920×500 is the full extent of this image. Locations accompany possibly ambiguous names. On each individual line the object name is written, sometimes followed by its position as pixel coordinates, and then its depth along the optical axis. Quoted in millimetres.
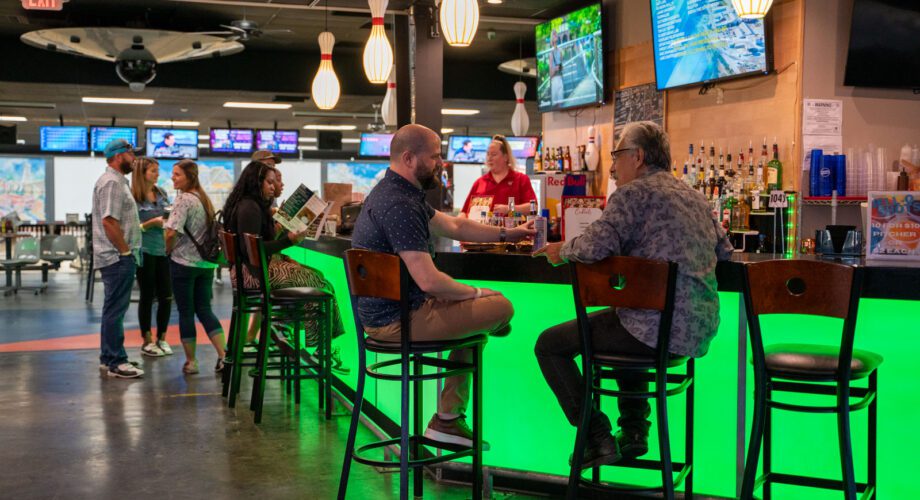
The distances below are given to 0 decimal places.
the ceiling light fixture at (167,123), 19559
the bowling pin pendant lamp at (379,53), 6910
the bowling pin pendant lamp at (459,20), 5719
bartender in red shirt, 6547
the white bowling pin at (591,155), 7336
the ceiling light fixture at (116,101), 14555
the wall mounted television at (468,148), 15906
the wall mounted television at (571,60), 7145
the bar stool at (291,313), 4859
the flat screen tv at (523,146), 14906
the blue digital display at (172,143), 14969
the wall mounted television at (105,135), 15320
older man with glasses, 2936
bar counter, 3062
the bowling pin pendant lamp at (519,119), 10953
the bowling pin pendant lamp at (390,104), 8406
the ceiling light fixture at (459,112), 15602
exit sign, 6160
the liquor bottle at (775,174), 5363
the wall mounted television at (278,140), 15195
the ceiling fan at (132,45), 8562
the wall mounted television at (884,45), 5184
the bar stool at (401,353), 3131
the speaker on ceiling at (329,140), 18289
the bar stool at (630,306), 2805
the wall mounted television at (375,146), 15641
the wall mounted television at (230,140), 15172
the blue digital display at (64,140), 15766
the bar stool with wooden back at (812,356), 2631
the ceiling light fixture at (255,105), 15156
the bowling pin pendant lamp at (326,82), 8188
